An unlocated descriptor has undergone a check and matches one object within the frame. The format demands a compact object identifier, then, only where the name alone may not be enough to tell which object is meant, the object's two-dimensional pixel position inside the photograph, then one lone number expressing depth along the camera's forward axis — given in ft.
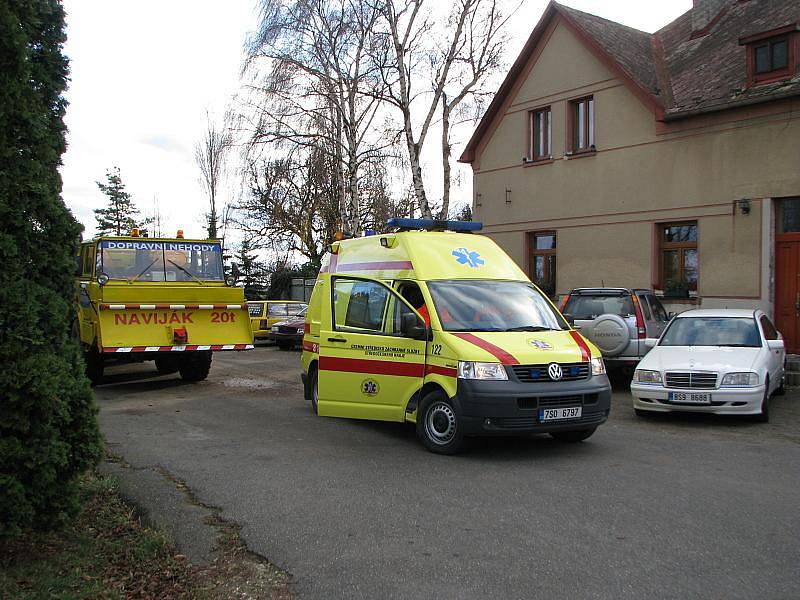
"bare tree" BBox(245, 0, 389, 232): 73.20
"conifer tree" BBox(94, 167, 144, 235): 165.78
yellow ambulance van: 25.11
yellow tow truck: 42.19
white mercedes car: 32.50
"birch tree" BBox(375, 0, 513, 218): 68.74
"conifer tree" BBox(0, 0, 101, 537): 14.39
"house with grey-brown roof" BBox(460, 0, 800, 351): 52.01
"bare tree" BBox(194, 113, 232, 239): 120.16
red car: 76.07
